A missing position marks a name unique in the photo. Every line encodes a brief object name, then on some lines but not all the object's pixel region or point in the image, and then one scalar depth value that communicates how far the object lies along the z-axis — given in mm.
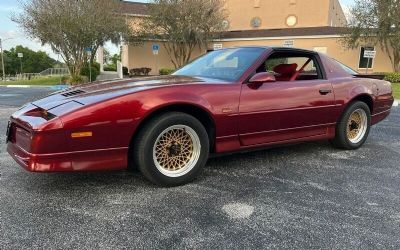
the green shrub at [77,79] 22300
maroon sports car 3070
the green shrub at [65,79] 23375
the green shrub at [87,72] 24781
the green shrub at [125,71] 30969
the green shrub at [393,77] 23078
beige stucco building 29656
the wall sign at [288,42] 31438
